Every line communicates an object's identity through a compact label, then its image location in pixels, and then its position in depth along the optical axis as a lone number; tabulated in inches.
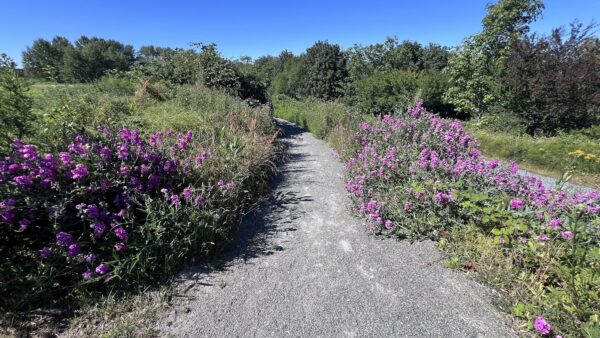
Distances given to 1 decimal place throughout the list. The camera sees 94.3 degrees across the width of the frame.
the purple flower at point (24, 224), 79.8
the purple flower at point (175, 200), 105.1
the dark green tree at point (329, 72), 1016.9
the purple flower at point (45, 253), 83.0
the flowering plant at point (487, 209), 79.0
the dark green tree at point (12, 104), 115.3
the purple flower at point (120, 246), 90.3
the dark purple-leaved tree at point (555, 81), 383.2
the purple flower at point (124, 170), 101.7
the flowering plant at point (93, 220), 84.0
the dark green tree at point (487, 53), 593.3
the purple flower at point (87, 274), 85.0
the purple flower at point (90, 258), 86.4
